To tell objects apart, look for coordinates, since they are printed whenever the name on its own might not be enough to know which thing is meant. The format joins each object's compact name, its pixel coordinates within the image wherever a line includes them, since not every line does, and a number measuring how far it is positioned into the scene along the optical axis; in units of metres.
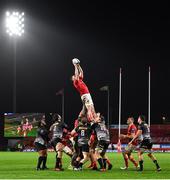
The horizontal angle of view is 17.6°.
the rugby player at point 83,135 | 21.86
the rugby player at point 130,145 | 23.33
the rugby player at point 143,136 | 22.45
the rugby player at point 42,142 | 22.83
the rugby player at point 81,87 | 20.62
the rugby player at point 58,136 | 22.38
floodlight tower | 51.56
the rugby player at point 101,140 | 22.28
